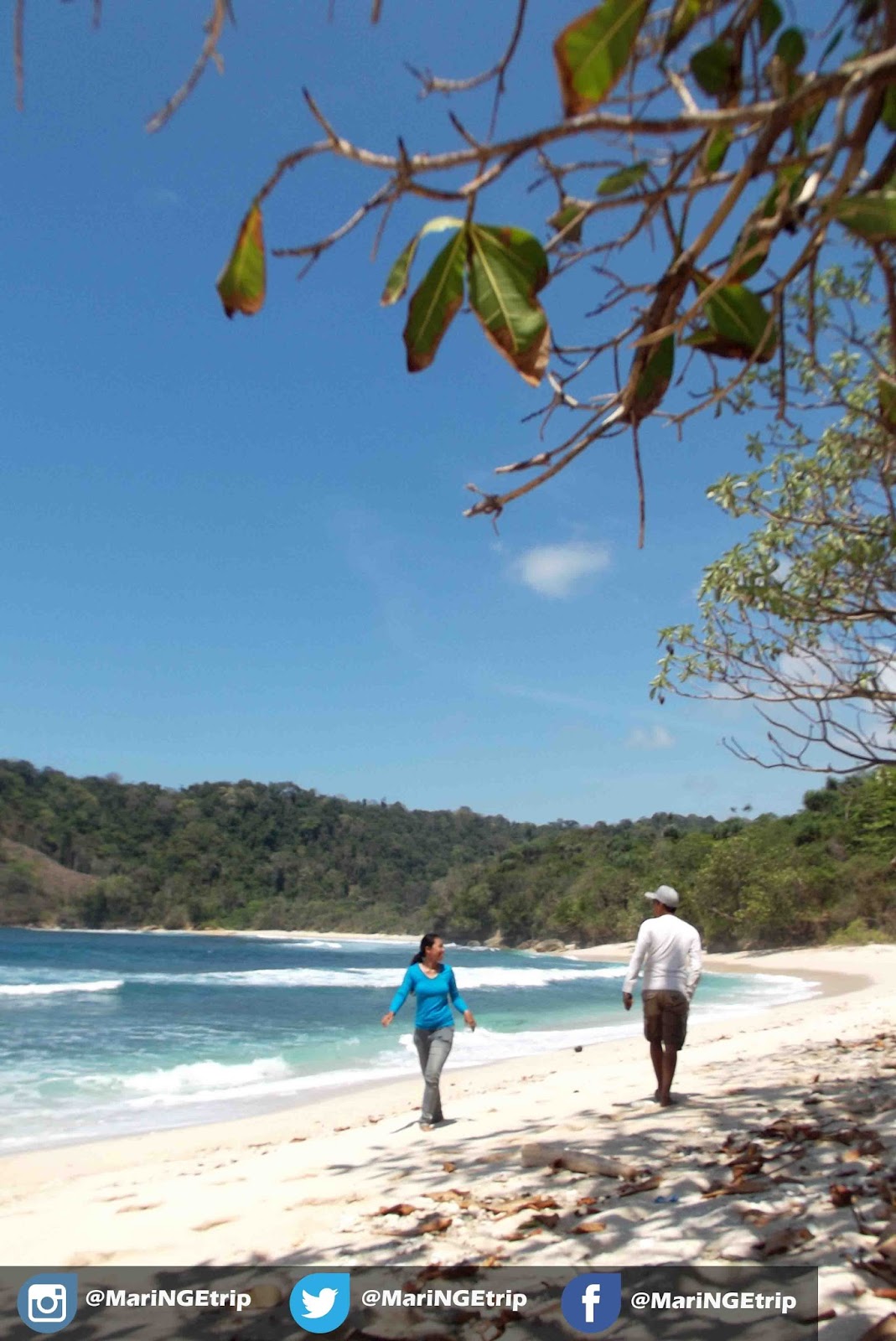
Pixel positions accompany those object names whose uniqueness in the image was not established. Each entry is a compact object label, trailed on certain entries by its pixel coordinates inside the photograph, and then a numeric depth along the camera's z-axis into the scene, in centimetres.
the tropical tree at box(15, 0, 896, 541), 172
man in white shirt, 618
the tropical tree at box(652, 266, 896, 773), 612
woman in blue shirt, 672
